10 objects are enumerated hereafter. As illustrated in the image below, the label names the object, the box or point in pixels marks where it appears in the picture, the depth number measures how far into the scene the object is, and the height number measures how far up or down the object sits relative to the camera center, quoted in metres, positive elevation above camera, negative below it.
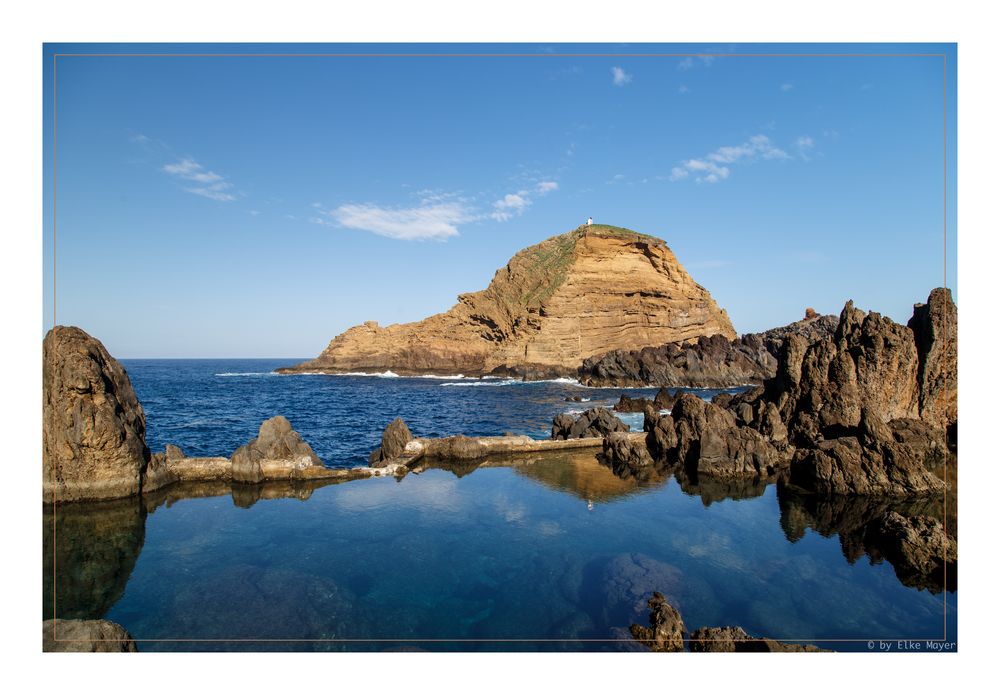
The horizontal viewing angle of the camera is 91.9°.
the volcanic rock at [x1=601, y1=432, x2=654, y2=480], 16.92 -4.09
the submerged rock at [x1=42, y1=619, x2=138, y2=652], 5.56 -3.39
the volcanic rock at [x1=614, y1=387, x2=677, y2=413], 33.62 -3.96
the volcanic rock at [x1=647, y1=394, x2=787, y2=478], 16.55 -3.45
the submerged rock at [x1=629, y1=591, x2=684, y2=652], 6.93 -4.16
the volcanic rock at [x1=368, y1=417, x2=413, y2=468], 18.03 -3.51
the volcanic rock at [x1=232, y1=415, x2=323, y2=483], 14.96 -3.40
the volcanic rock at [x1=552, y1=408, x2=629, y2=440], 22.42 -3.62
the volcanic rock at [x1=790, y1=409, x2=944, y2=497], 13.85 -3.56
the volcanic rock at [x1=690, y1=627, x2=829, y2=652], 6.57 -4.07
